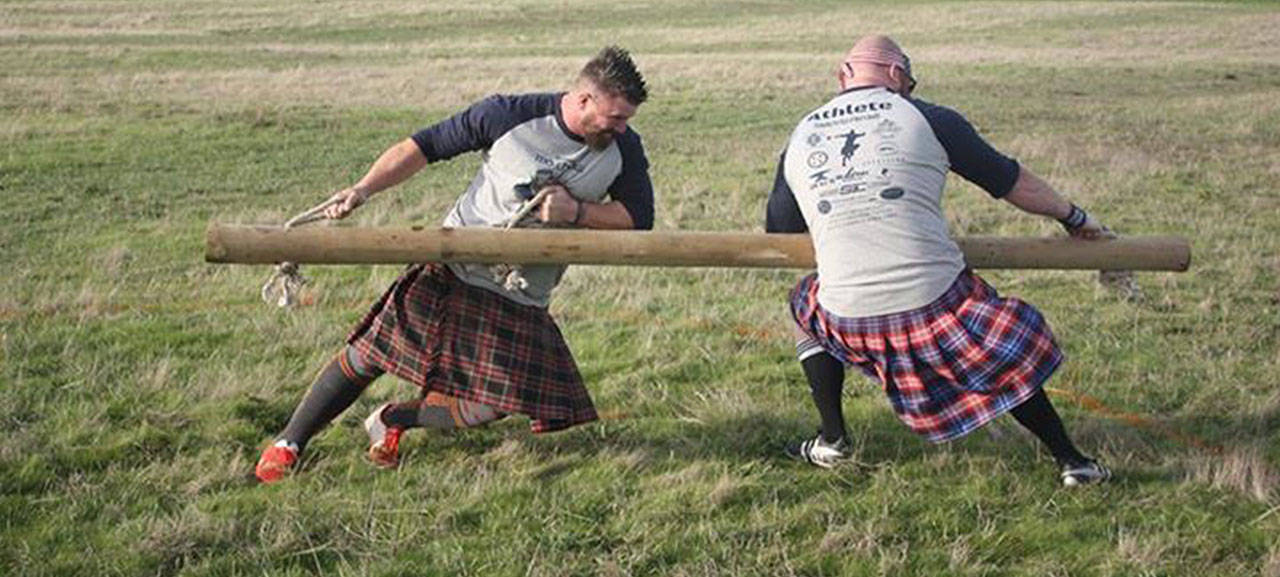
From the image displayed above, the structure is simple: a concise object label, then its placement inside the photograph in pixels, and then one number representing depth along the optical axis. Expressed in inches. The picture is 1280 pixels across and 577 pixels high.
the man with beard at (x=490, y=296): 195.9
